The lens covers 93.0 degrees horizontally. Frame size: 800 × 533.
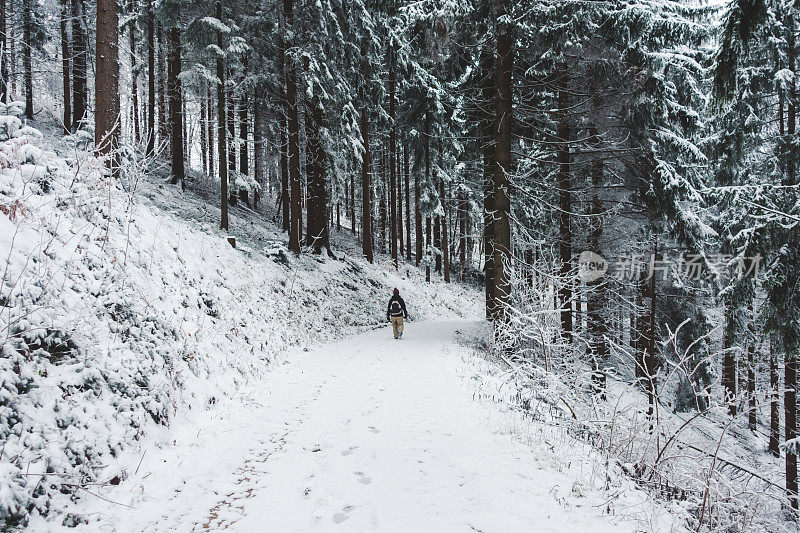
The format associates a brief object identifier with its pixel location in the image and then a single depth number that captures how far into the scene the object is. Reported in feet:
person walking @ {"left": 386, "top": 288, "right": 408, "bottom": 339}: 43.75
